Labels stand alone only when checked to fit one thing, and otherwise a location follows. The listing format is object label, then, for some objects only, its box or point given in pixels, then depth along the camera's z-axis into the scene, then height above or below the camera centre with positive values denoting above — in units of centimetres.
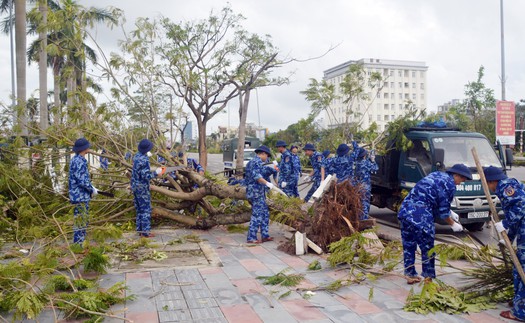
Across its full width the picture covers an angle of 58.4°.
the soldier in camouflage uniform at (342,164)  1068 -35
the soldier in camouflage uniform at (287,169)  1223 -50
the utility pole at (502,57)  2328 +438
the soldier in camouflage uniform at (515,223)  444 -76
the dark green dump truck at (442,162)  872 -30
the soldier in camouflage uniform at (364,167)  1032 -41
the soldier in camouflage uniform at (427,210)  544 -73
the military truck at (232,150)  2725 +4
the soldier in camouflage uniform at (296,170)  1229 -54
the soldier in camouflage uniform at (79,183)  739 -46
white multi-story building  8912 +1204
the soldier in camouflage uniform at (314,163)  1212 -36
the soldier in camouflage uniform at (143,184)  857 -58
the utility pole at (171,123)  1155 +72
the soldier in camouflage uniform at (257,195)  800 -77
